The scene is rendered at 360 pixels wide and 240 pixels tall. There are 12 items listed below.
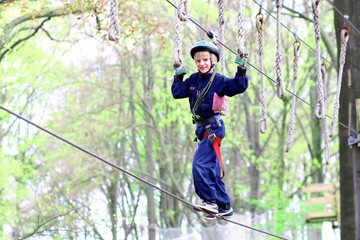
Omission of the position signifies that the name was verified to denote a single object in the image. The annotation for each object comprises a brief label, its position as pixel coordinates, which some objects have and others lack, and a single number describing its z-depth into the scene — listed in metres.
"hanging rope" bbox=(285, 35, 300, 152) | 11.61
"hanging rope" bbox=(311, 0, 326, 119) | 12.03
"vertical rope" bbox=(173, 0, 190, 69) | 8.87
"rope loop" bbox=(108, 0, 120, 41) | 8.03
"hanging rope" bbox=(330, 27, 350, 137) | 13.61
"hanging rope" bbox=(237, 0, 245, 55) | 8.85
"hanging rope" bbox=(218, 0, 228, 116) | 10.16
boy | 9.18
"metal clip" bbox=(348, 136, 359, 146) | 15.31
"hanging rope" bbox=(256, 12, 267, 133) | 10.03
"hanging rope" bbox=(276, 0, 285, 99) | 10.21
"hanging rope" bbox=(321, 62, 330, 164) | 13.42
